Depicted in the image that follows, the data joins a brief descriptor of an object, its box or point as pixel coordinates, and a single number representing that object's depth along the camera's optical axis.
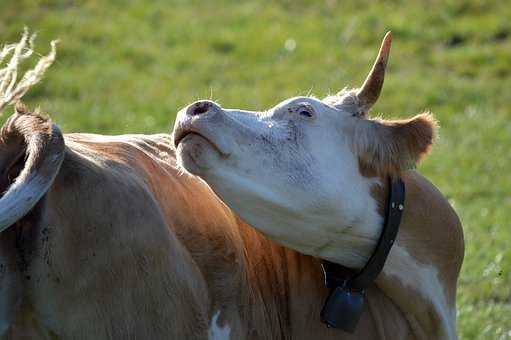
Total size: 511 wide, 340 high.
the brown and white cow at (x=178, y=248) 7.09
